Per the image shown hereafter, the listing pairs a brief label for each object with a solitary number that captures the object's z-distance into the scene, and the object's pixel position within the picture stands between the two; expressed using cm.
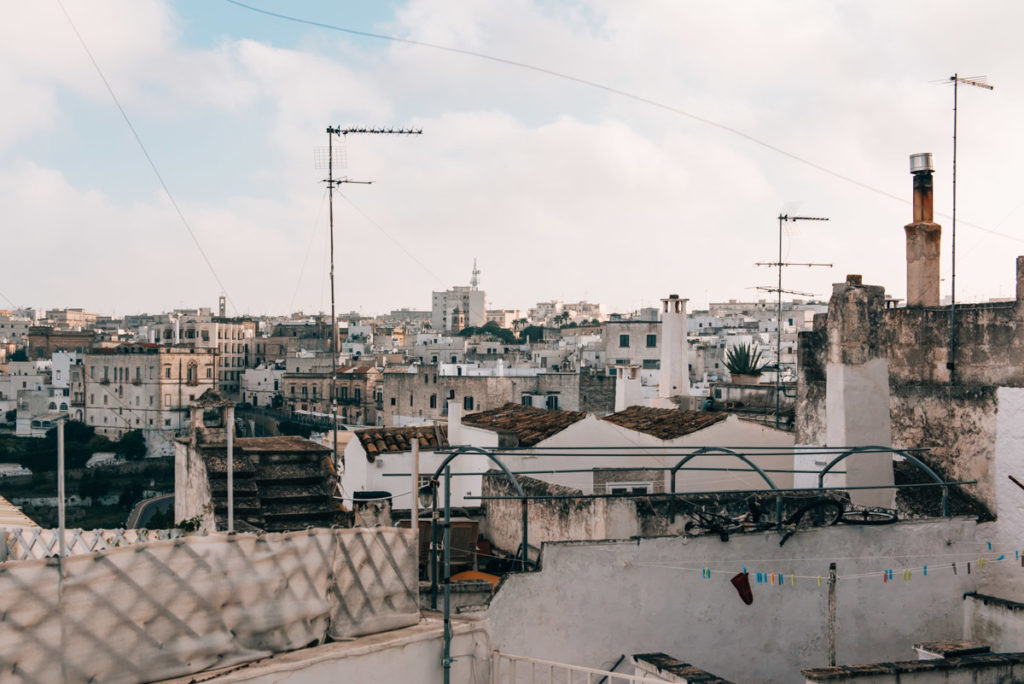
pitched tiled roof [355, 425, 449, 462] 1842
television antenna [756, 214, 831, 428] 2591
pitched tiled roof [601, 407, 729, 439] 1697
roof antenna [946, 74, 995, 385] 1324
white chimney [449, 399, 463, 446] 1900
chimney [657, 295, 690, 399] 2538
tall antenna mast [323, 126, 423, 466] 2253
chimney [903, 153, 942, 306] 1631
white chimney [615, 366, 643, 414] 2442
